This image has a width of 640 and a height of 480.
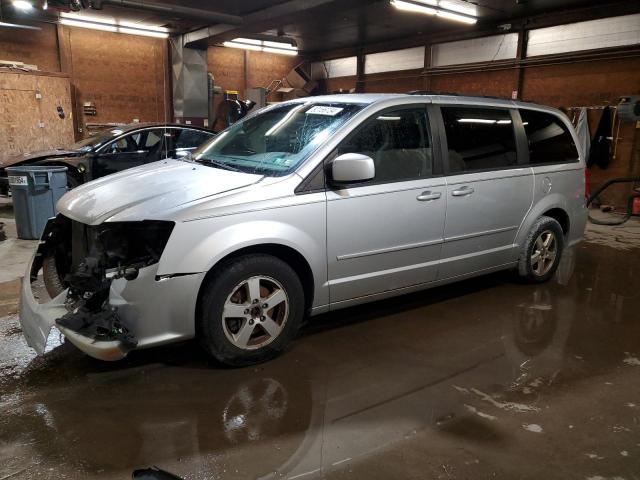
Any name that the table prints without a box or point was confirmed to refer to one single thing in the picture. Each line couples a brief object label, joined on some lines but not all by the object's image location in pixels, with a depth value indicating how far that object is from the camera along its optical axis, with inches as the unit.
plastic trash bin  256.4
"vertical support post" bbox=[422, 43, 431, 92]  545.3
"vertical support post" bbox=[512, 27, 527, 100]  463.2
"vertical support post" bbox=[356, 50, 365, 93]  630.5
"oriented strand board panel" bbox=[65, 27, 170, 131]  511.8
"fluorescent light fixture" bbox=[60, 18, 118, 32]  461.9
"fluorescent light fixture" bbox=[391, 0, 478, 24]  374.6
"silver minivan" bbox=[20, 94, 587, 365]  109.4
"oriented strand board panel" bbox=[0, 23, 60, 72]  465.4
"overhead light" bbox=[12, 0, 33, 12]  364.6
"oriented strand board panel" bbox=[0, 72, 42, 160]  425.1
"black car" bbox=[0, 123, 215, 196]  322.3
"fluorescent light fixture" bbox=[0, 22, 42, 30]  448.5
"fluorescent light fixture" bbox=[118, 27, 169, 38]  502.6
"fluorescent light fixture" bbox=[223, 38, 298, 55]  562.9
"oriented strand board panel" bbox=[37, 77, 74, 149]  447.5
